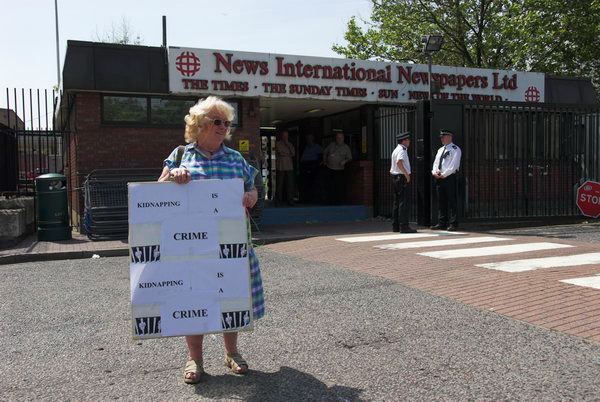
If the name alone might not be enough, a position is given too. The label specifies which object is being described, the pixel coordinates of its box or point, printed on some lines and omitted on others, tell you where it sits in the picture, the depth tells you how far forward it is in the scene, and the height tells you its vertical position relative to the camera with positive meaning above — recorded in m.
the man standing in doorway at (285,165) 15.30 +0.52
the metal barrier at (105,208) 10.98 -0.42
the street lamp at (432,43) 12.22 +3.04
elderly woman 3.52 +0.13
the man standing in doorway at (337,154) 14.90 +0.76
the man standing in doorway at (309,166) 16.02 +0.50
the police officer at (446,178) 10.85 +0.04
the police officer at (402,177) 10.71 +0.08
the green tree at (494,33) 23.31 +6.63
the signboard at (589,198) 12.68 -0.48
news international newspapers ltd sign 12.65 +2.61
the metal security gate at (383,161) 14.54 +0.54
